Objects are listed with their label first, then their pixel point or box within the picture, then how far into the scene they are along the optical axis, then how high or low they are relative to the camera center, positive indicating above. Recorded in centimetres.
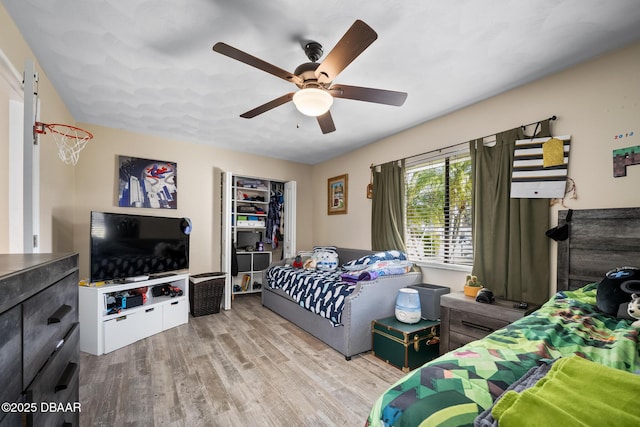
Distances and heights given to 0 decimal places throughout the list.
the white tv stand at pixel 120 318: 254 -109
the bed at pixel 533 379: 59 -50
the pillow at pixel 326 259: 379 -65
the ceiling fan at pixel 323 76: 139 +88
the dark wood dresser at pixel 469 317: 200 -82
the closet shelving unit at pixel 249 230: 462 -28
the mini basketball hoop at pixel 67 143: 272 +76
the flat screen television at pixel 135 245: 274 -37
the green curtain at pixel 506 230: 219 -13
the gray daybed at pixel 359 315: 247 -98
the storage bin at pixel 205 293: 356 -108
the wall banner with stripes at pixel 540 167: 211 +39
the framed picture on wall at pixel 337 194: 441 +34
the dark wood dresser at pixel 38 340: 62 -37
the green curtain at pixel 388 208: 342 +9
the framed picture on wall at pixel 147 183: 355 +42
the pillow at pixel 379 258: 320 -53
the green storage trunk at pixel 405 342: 229 -114
